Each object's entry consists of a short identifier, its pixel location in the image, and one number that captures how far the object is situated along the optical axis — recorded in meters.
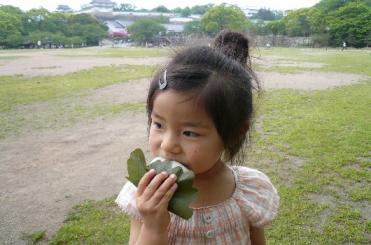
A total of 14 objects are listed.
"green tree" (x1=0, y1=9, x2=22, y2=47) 51.70
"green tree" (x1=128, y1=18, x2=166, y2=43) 68.00
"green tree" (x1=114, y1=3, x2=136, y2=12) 108.06
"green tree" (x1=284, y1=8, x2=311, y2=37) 62.76
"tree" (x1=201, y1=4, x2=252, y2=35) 69.69
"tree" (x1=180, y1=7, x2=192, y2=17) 103.62
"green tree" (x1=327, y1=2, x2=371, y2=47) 52.66
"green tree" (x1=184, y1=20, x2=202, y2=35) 68.59
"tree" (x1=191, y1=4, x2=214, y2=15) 108.88
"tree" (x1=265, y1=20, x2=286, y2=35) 65.88
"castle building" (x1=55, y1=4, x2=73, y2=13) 109.62
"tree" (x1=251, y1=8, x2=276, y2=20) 98.38
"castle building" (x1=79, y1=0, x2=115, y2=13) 94.05
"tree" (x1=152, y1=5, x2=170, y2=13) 114.94
